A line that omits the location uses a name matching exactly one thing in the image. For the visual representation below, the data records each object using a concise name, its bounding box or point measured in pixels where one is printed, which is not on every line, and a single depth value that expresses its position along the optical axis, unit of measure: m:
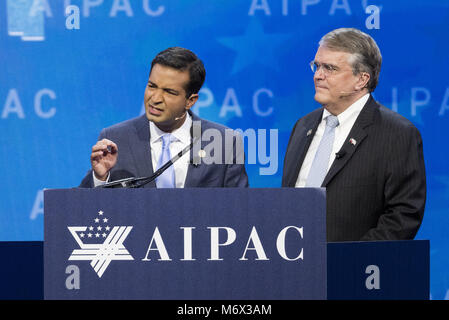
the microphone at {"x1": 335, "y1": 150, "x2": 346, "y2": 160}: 5.50
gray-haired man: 5.40
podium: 3.92
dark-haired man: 6.25
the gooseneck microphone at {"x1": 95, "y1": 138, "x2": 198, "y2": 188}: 4.27
